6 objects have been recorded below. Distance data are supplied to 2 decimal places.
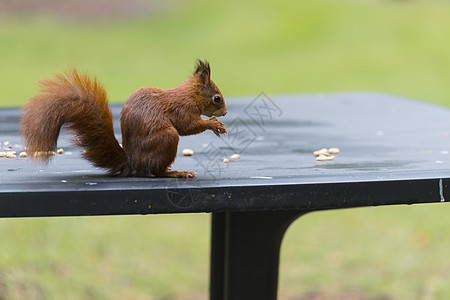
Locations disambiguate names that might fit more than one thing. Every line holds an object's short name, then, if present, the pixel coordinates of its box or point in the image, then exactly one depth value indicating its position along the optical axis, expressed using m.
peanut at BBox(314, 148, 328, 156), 4.26
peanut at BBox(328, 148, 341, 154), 4.29
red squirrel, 4.02
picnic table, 3.98
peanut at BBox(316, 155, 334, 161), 4.22
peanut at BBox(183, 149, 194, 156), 4.28
